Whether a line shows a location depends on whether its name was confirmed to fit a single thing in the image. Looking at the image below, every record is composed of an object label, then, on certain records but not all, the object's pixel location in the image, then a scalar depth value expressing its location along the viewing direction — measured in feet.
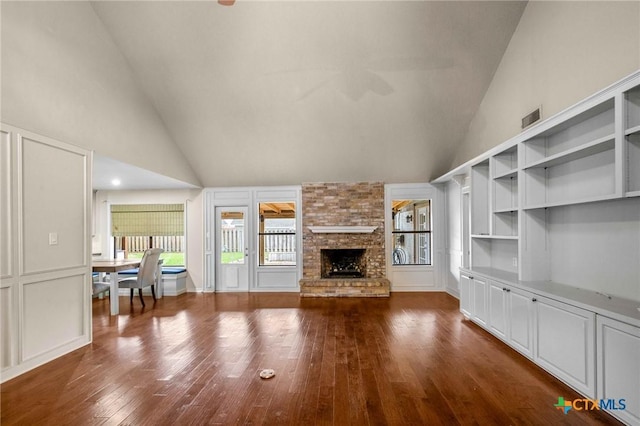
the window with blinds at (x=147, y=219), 22.97
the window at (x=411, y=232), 22.15
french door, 22.67
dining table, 16.27
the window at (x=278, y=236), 22.66
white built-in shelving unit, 7.33
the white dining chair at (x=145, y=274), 17.87
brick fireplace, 21.66
